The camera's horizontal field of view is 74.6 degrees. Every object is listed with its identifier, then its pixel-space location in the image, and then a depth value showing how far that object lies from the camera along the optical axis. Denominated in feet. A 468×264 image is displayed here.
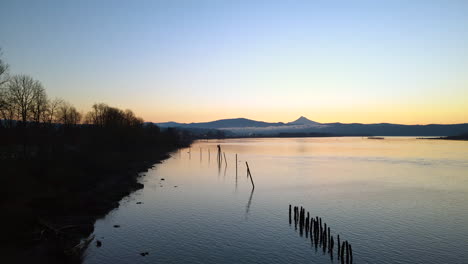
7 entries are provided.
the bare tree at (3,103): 125.49
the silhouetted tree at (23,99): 182.19
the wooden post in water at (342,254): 66.05
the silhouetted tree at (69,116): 286.17
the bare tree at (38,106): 198.51
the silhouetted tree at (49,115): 230.15
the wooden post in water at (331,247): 72.92
